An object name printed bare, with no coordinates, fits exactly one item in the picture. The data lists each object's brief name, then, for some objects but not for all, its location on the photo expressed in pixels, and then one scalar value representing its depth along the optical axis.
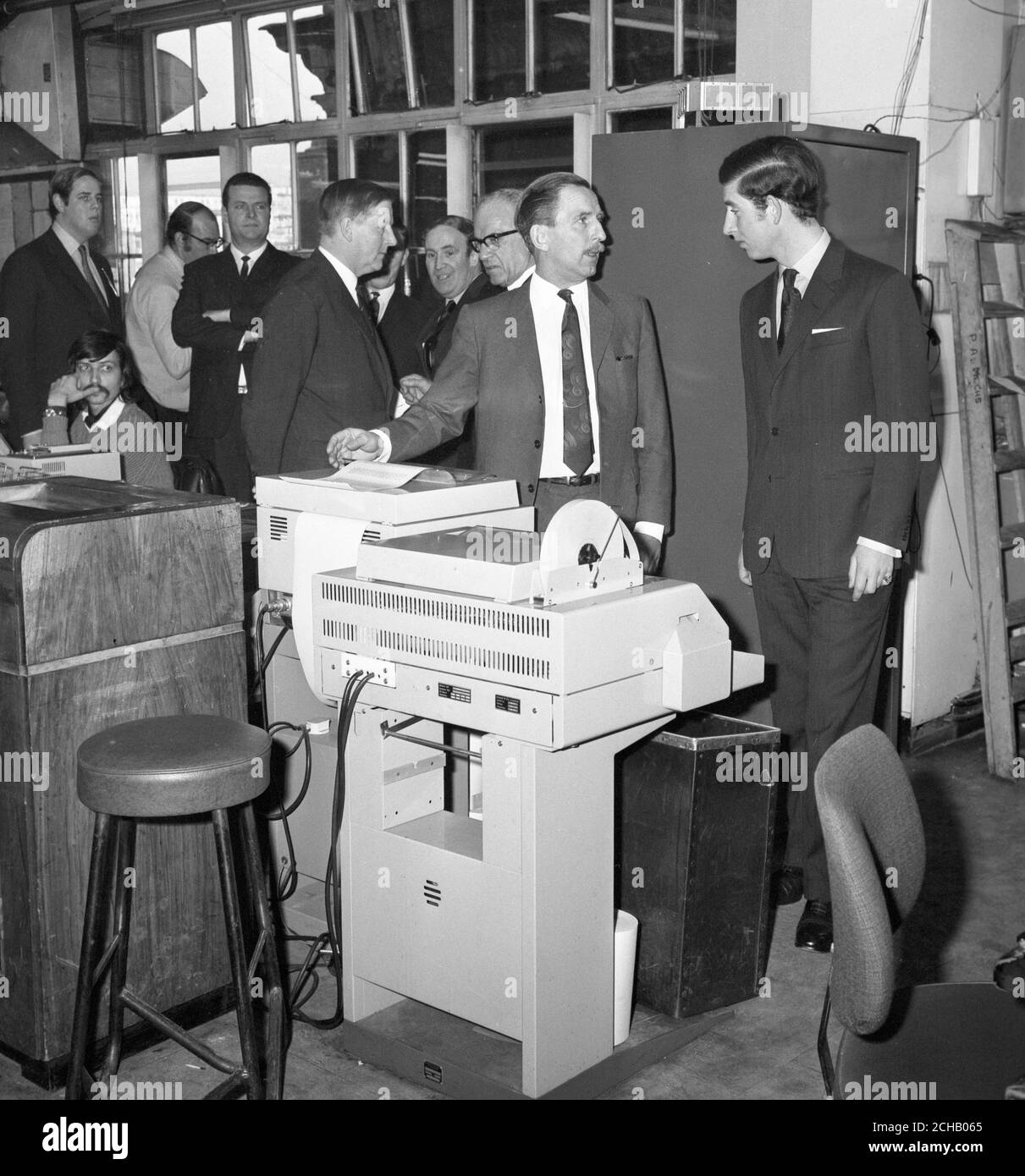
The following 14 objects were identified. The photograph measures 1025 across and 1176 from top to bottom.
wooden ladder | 4.27
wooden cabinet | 2.44
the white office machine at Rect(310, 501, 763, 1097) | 2.18
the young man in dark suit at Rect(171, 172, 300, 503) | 5.09
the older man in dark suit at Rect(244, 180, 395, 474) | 3.48
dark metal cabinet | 3.71
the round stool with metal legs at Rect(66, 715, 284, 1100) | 2.13
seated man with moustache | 4.01
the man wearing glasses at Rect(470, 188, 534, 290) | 4.00
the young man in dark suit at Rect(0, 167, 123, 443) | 4.88
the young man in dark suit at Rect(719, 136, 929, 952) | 2.96
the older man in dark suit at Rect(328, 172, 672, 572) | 3.23
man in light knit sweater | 5.56
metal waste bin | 2.66
